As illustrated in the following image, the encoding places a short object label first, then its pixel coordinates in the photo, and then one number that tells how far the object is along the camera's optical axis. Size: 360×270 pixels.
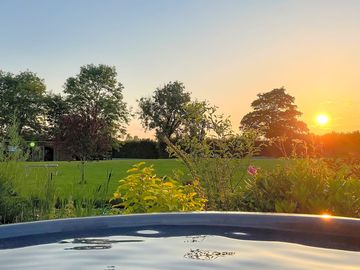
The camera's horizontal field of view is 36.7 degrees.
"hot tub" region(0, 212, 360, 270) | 1.98
